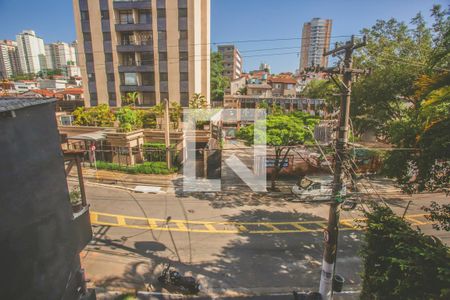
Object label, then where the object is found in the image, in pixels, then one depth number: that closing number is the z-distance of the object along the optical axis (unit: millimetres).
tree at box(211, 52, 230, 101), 54019
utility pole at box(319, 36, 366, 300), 7223
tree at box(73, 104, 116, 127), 27836
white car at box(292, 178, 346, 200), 16672
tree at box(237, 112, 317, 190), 16219
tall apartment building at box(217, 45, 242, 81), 91188
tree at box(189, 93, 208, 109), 31375
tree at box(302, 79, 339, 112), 52594
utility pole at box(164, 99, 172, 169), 20906
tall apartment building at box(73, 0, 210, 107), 33969
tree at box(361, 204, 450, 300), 5262
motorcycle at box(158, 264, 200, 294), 8789
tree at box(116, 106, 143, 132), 25508
